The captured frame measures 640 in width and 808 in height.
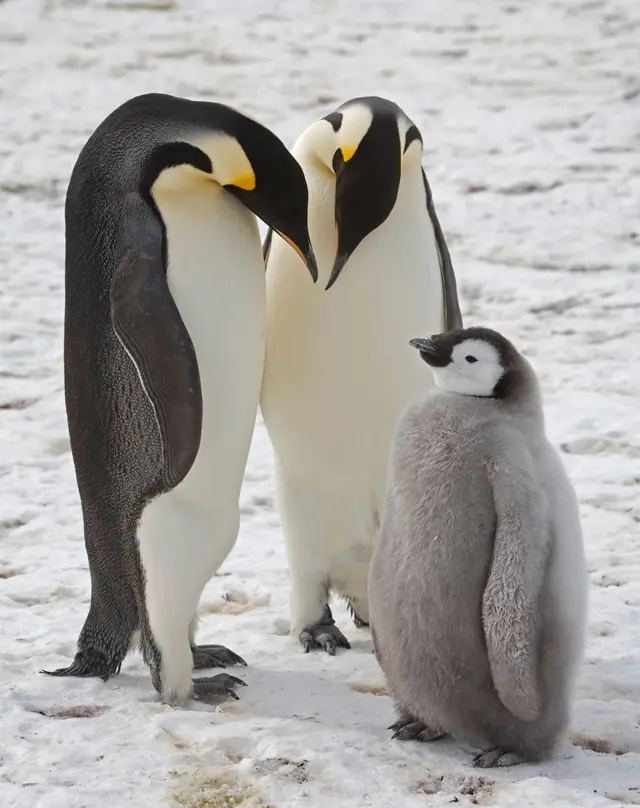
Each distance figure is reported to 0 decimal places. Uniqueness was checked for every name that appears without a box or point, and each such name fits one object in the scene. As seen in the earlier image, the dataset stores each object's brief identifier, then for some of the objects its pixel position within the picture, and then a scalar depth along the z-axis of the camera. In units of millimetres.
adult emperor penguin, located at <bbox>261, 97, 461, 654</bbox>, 6445
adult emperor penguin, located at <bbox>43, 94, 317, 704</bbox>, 5840
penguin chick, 4910
